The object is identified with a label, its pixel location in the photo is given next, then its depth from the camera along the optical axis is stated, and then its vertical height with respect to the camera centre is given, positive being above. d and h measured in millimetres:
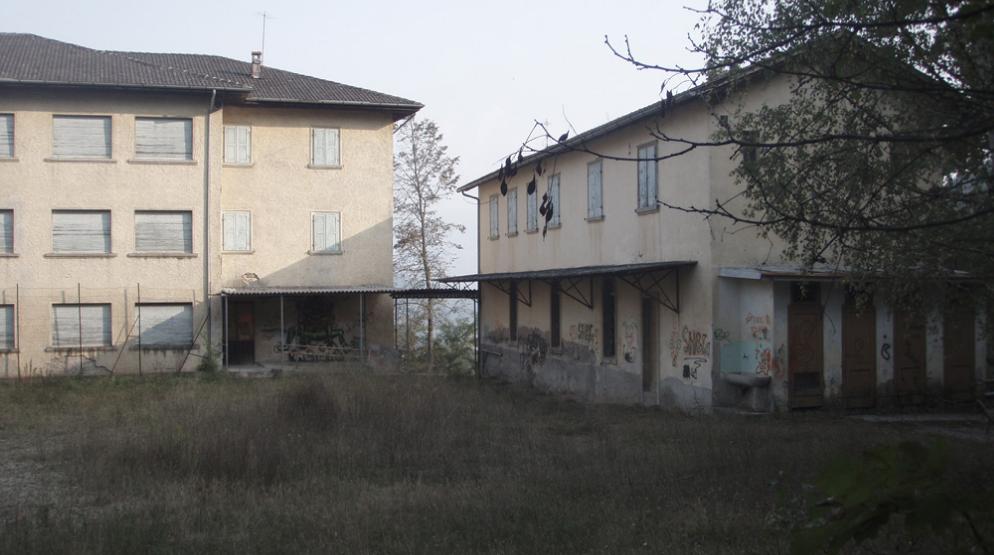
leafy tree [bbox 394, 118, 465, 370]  41531 +3782
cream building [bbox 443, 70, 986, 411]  16422 -341
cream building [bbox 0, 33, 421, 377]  27312 +2556
